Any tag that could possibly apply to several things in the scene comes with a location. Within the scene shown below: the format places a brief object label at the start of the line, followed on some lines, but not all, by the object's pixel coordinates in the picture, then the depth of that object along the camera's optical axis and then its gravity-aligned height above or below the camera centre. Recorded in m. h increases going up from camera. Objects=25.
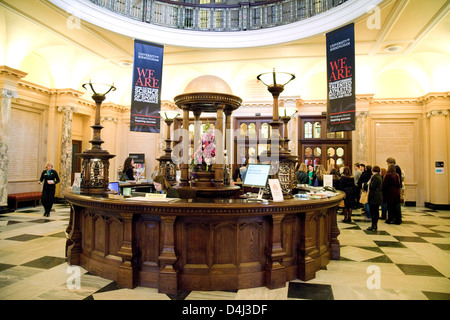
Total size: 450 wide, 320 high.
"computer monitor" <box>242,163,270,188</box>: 3.75 -0.08
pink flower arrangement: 4.42 +0.27
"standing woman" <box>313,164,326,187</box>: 8.24 -0.17
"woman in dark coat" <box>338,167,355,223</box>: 7.28 -0.46
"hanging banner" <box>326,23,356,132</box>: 7.08 +2.39
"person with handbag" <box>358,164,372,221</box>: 7.66 -0.35
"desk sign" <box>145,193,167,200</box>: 3.57 -0.36
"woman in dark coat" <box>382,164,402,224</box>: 7.13 -0.42
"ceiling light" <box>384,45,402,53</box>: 9.38 +4.21
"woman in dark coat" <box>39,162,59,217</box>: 8.03 -0.63
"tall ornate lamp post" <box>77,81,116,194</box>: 4.44 +0.03
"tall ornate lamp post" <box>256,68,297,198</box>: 3.84 +0.23
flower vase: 4.42 -0.14
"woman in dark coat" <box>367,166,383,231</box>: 6.65 -0.60
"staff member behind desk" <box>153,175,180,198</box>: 4.50 -0.25
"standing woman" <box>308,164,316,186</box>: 8.59 -0.22
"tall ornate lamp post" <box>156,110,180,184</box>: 7.34 +0.18
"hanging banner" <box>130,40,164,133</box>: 8.38 +2.50
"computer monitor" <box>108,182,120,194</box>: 4.97 -0.32
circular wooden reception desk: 3.21 -0.91
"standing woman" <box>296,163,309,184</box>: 7.87 -0.14
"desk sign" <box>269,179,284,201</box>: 3.54 -0.26
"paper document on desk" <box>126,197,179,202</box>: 3.38 -0.38
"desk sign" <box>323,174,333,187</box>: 5.26 -0.20
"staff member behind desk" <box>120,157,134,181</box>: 7.45 -0.08
